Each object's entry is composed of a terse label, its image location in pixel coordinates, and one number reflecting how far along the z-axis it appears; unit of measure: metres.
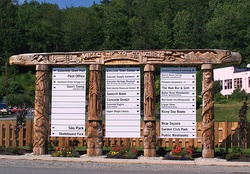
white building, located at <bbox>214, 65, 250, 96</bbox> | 62.86
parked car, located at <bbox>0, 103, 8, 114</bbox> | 54.27
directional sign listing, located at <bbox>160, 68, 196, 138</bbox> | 16.25
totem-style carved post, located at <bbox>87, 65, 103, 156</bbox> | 16.50
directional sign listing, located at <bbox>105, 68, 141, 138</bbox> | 16.52
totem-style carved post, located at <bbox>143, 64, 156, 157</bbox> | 16.16
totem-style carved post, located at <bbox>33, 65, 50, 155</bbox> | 16.97
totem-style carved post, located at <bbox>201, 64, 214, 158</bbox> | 15.91
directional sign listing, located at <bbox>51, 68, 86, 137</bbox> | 16.97
